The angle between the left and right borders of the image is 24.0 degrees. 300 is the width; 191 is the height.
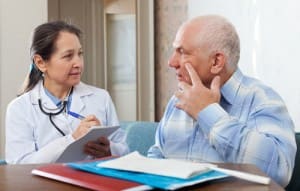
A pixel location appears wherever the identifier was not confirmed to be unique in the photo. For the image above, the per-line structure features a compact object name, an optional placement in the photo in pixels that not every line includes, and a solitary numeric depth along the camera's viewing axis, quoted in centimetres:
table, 141
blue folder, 136
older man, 176
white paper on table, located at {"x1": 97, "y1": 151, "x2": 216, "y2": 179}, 143
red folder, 137
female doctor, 209
